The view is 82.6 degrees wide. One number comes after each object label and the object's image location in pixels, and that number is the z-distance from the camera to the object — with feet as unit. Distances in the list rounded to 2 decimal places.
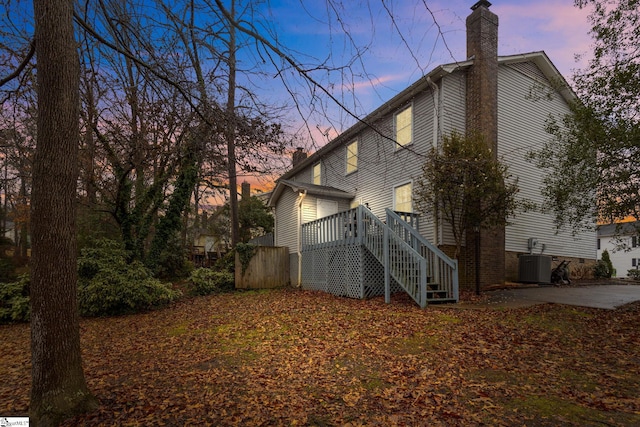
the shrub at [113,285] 29.22
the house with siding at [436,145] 37.55
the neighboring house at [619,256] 106.93
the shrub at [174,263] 53.83
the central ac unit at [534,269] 40.96
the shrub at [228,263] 46.64
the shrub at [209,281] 42.32
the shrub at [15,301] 28.50
